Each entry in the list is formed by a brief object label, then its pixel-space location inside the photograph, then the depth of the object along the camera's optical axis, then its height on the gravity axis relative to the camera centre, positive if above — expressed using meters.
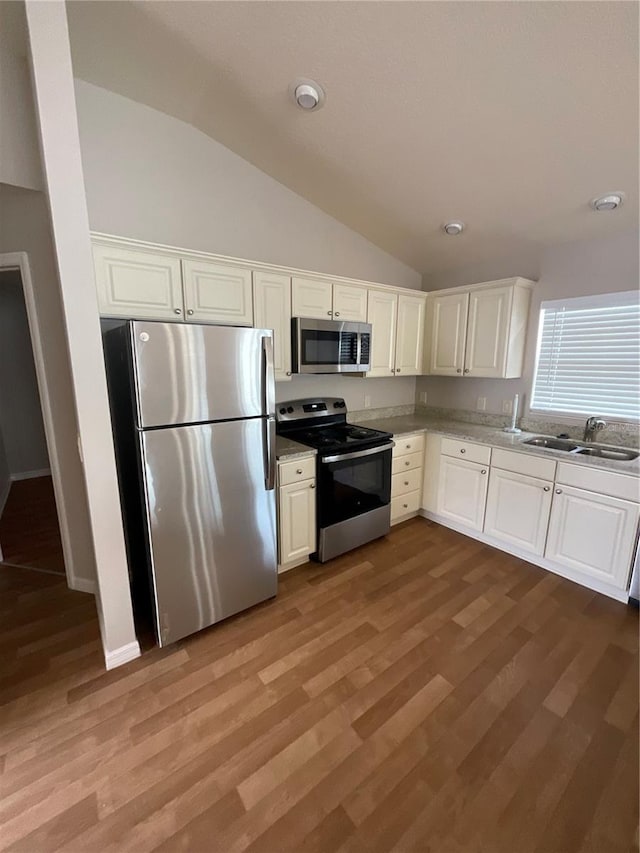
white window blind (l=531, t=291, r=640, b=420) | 2.67 +0.03
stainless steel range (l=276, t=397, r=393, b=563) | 2.62 -0.86
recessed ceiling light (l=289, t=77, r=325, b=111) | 1.86 +1.39
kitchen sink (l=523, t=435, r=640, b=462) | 2.61 -0.66
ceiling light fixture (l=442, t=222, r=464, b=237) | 2.88 +1.06
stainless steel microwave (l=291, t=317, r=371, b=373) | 2.67 +0.11
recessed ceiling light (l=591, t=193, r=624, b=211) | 2.25 +1.00
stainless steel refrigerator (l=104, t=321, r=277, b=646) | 1.72 -0.54
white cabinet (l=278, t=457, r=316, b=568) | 2.44 -1.03
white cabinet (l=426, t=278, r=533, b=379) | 3.02 +0.28
